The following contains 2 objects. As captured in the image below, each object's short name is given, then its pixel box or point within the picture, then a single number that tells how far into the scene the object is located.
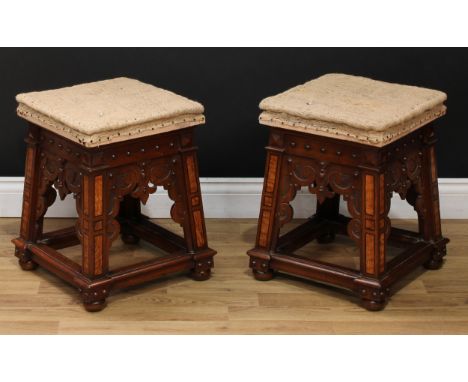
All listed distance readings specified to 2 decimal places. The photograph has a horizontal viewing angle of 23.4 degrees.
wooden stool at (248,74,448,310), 2.64
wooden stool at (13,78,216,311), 2.63
